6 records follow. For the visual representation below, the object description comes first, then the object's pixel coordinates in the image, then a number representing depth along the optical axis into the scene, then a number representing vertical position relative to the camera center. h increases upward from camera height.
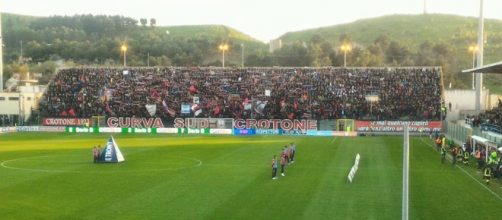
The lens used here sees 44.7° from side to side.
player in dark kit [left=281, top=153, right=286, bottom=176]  33.19 -3.66
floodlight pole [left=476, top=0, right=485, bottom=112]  55.66 +3.54
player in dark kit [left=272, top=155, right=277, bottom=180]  31.73 -3.82
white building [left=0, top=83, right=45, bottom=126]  74.62 -1.52
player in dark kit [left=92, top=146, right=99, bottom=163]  38.25 -3.66
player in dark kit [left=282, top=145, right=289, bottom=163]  35.00 -3.42
